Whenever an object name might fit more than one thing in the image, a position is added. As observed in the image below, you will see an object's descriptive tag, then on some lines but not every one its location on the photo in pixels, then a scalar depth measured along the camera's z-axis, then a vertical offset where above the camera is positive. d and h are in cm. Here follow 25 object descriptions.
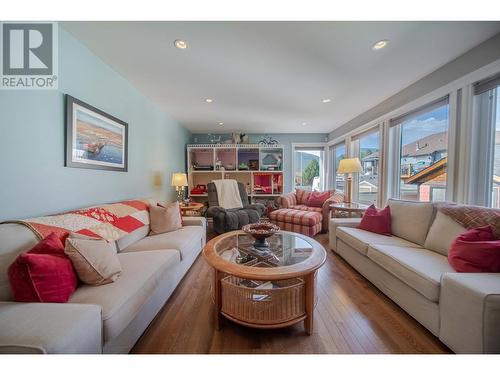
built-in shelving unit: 464 +40
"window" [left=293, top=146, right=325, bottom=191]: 510 +44
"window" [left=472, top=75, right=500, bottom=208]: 173 +41
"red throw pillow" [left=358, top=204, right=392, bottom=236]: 221 -43
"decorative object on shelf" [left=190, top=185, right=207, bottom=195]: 462 -20
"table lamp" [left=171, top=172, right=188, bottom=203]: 339 +3
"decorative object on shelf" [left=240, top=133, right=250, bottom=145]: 470 +109
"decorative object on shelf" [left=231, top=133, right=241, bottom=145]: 465 +110
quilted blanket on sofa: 124 -33
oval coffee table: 121 -77
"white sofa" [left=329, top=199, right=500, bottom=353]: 99 -62
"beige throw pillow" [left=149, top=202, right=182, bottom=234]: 225 -46
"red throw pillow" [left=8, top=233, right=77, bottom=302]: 92 -49
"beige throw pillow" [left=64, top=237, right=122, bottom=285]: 111 -50
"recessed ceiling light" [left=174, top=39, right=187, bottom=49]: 165 +122
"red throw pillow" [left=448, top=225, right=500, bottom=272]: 119 -42
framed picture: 166 +43
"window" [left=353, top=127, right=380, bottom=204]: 327 +40
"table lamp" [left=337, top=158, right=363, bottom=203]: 304 +31
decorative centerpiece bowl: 171 -44
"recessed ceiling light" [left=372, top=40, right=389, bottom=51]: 164 +125
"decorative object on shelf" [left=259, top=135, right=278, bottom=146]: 473 +108
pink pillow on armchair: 404 -30
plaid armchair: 361 -38
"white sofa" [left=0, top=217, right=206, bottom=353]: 73 -63
